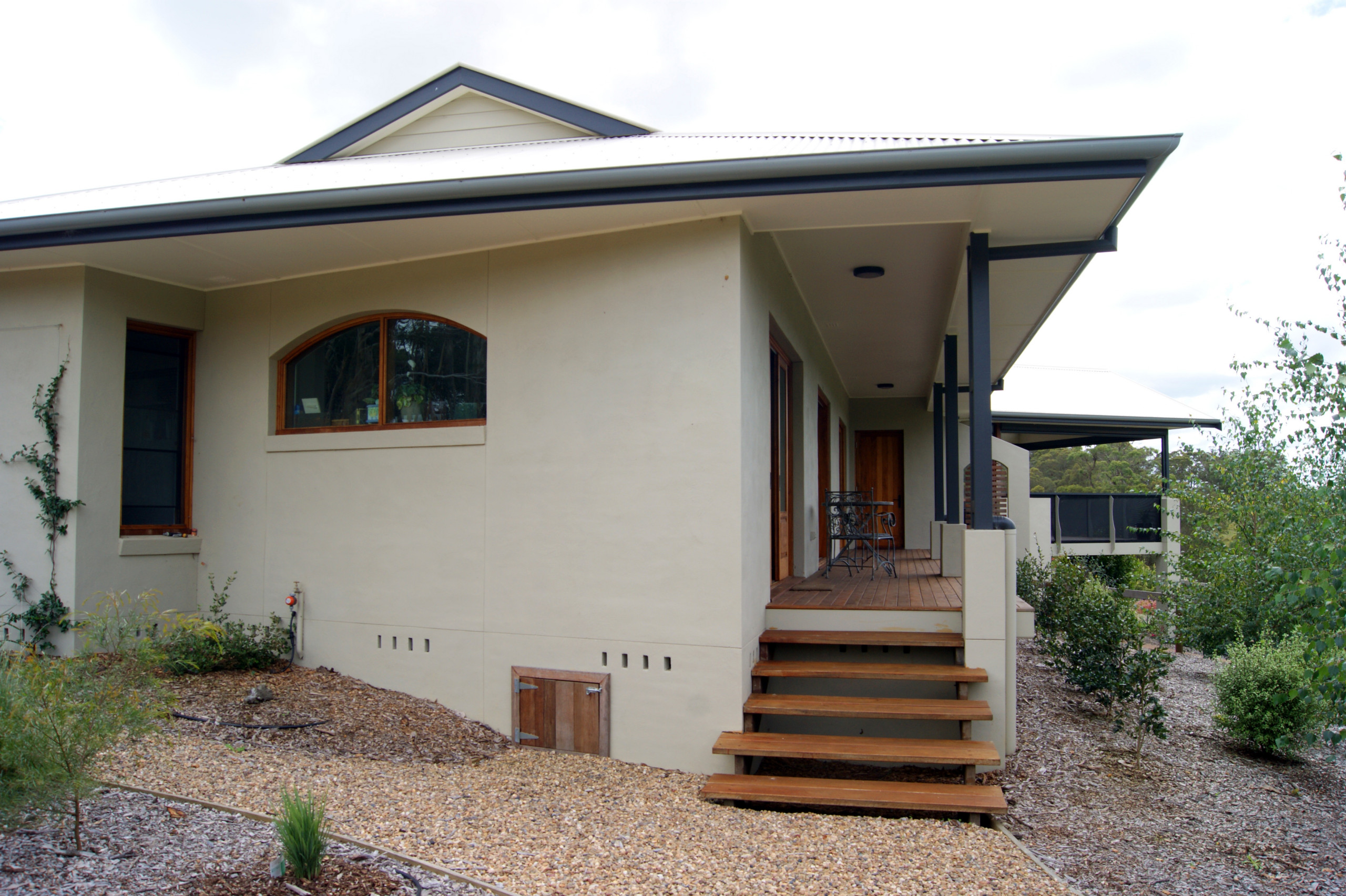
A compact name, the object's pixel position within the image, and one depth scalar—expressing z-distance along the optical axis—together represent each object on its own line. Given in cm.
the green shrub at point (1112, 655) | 651
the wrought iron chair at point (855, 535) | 776
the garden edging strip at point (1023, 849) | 356
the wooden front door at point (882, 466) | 1526
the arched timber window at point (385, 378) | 608
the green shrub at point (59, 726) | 288
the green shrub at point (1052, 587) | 779
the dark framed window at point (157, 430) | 668
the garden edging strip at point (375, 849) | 318
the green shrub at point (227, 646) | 602
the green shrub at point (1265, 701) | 642
